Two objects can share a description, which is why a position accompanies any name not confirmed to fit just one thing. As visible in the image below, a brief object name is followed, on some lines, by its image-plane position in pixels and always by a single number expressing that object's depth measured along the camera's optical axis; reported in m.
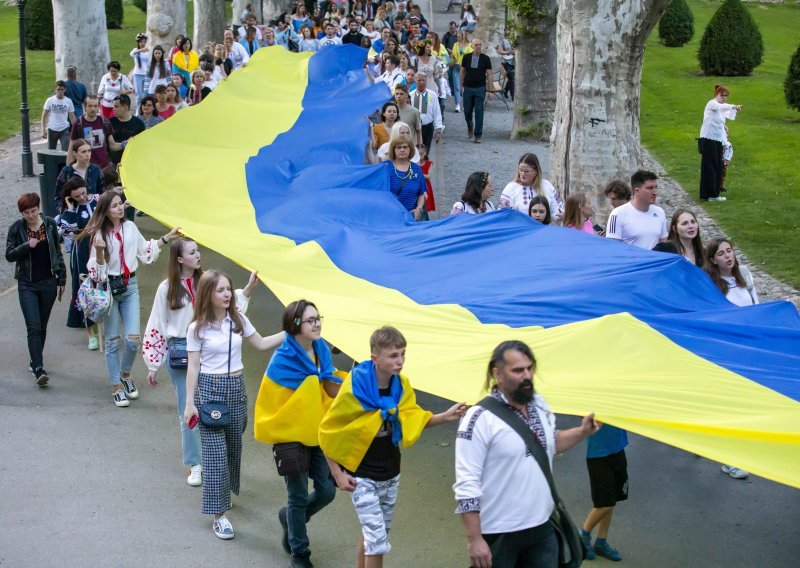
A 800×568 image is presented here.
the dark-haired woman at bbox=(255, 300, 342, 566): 6.68
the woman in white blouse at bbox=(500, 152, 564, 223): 10.87
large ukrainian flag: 6.38
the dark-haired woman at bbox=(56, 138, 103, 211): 11.83
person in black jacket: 9.78
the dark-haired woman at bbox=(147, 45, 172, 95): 20.97
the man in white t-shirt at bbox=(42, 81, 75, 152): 18.06
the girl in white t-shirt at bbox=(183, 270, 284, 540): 7.25
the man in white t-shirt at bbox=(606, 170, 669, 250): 10.01
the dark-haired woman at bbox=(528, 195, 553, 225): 10.34
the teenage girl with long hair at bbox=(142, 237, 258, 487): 8.04
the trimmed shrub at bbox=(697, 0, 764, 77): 31.94
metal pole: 18.14
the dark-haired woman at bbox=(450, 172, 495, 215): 10.85
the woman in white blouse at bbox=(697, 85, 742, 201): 17.67
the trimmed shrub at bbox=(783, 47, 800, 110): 25.44
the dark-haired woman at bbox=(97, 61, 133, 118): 19.00
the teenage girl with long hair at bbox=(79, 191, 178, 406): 9.52
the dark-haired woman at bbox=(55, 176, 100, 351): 10.67
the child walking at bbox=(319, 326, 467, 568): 6.02
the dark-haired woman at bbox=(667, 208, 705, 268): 9.36
